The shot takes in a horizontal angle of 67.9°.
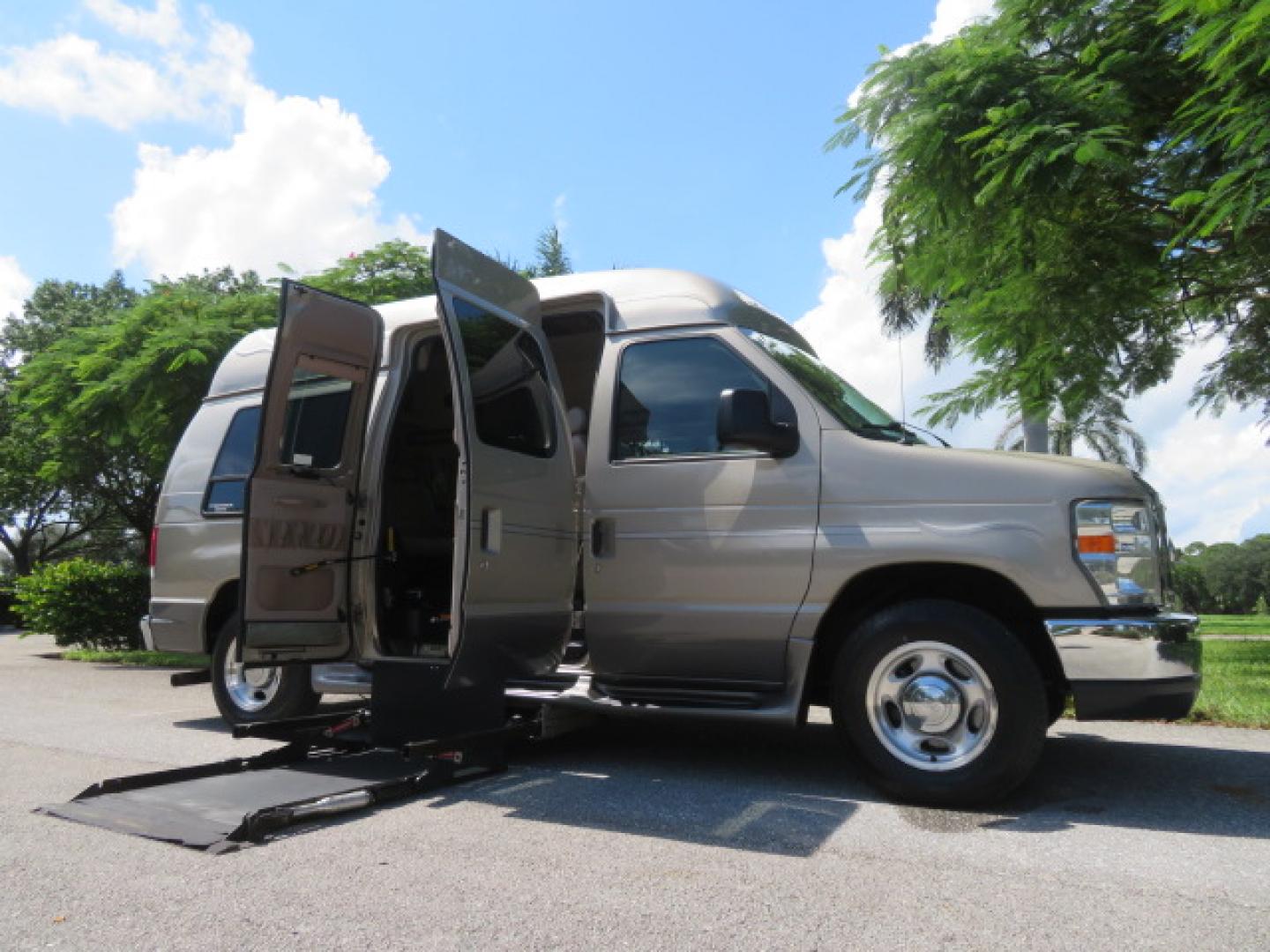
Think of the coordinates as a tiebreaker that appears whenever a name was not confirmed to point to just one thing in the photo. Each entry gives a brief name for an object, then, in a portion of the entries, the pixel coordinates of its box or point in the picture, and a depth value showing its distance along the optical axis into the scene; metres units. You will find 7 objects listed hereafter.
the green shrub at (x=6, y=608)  29.43
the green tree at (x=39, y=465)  24.95
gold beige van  4.31
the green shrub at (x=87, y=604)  14.43
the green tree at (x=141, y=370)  12.02
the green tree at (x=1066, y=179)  7.29
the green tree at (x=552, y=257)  20.73
